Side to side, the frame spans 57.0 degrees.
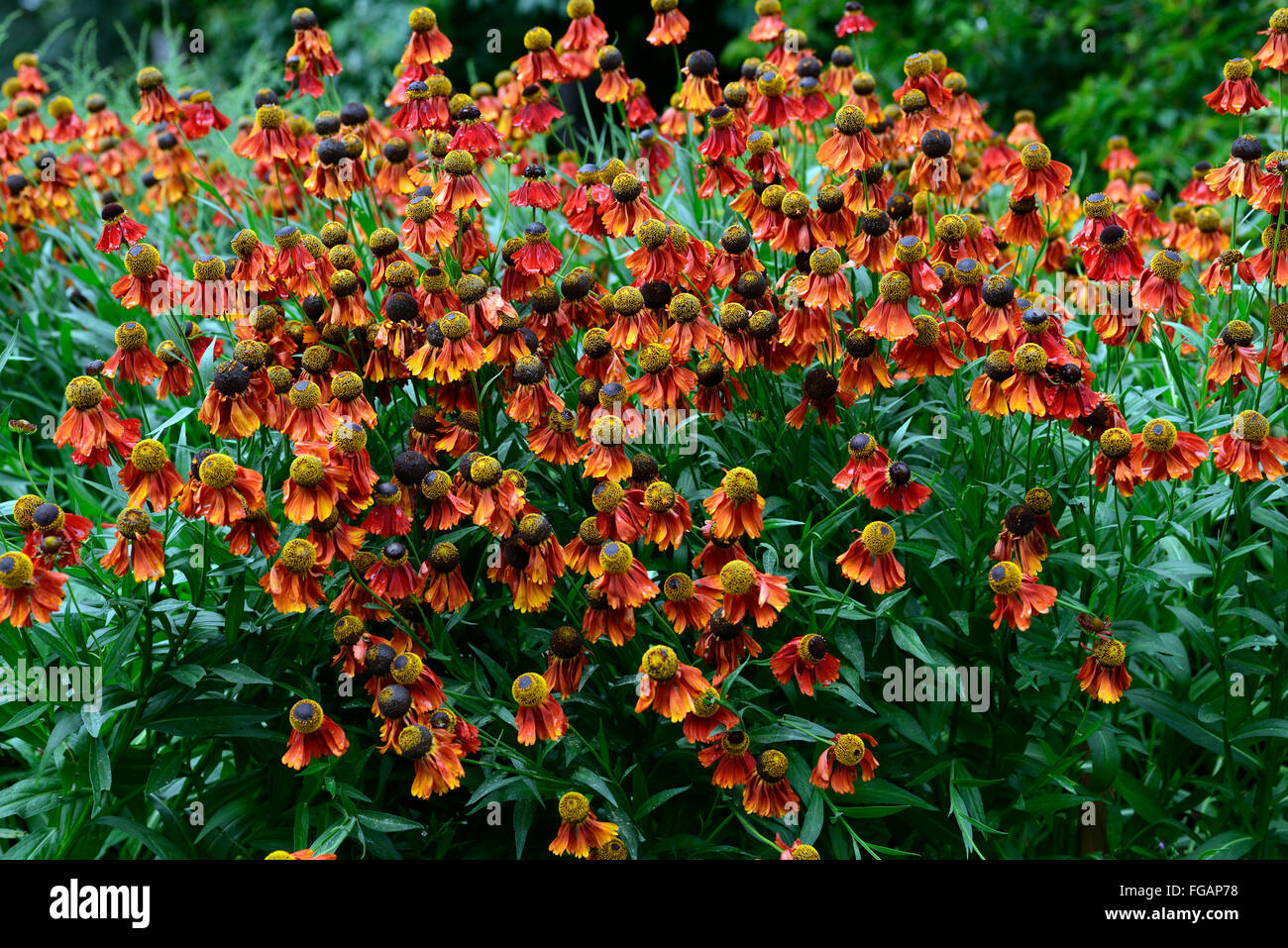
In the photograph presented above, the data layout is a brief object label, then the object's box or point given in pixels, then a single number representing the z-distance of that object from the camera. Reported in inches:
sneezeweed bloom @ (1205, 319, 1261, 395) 92.9
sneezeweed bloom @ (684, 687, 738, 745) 82.6
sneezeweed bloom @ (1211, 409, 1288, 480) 85.4
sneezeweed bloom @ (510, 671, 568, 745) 80.1
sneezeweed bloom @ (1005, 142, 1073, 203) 96.4
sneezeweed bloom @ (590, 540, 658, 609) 82.1
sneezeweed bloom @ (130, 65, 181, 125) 125.0
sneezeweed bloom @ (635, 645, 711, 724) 80.0
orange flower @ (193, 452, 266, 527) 80.5
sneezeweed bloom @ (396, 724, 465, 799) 78.5
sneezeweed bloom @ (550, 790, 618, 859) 80.2
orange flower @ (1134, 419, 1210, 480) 85.2
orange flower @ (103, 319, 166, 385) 90.5
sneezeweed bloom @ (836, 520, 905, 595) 83.8
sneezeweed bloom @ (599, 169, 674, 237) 95.2
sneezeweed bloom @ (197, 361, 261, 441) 84.9
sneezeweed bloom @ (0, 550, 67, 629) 78.7
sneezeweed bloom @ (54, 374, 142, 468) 86.2
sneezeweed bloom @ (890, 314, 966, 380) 90.4
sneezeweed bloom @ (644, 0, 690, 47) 116.4
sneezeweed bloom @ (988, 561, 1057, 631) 83.0
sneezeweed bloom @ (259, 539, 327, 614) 81.6
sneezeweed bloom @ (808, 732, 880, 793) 83.3
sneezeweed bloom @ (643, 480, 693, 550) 83.8
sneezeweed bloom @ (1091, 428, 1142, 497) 86.3
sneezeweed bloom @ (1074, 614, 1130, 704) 86.6
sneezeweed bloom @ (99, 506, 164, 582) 82.4
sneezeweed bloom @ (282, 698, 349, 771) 81.7
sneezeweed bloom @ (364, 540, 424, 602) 87.0
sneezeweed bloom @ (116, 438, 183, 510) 83.3
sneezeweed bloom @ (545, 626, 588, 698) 86.7
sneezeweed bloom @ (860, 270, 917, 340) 88.7
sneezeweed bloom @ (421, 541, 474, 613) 87.6
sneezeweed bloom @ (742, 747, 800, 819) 84.8
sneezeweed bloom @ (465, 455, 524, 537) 84.7
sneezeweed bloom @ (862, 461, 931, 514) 87.5
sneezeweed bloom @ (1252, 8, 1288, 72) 96.3
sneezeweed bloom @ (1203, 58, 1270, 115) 98.8
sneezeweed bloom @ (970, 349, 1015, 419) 87.0
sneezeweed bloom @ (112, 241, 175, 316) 96.5
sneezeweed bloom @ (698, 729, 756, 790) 83.7
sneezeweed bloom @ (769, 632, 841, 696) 84.5
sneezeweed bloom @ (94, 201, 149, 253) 104.9
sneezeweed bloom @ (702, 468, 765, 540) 84.3
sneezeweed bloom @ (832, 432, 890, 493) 88.6
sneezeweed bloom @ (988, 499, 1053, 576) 86.6
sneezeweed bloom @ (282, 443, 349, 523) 81.2
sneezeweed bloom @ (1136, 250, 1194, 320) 95.7
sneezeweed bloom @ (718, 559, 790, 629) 81.8
